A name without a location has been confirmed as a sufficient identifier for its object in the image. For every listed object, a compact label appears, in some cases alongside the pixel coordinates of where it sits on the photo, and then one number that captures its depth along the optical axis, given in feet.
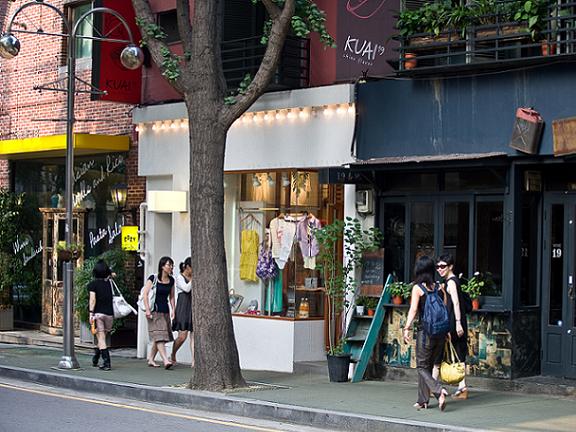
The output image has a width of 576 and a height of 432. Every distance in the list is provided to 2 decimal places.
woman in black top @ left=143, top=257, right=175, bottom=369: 61.26
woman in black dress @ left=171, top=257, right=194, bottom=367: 61.05
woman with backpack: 44.52
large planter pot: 54.60
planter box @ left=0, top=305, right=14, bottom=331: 84.43
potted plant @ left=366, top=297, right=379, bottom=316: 56.65
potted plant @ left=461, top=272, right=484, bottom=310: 51.72
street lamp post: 59.62
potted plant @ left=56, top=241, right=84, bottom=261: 59.52
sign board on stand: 56.75
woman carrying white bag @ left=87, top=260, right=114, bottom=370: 60.39
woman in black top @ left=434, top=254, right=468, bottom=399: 46.32
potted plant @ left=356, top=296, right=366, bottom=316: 56.95
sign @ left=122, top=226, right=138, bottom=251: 72.64
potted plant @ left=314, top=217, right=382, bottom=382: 56.70
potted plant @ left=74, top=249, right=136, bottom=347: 71.87
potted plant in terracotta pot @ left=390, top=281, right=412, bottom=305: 54.60
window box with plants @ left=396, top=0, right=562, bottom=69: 49.19
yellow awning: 72.64
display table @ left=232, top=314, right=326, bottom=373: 59.62
